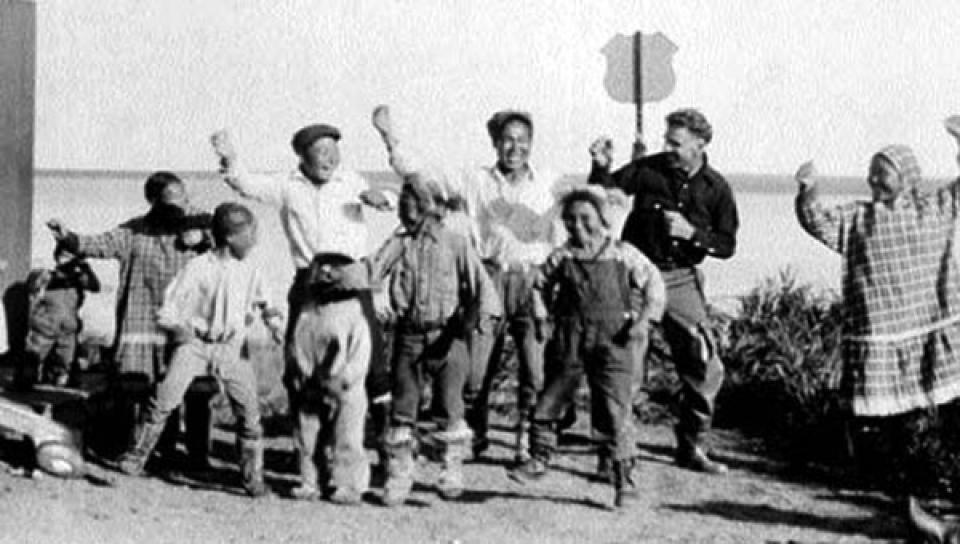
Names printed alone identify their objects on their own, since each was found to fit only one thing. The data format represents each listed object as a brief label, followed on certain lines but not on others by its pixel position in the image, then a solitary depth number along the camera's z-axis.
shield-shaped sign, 10.07
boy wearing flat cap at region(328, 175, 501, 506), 7.80
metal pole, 10.01
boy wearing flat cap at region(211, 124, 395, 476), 8.02
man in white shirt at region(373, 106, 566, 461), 8.29
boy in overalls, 7.65
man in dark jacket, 8.36
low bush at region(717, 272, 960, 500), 8.12
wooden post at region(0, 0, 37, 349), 10.12
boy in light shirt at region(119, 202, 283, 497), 7.89
